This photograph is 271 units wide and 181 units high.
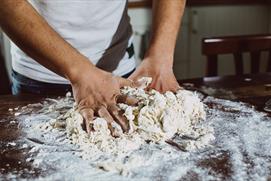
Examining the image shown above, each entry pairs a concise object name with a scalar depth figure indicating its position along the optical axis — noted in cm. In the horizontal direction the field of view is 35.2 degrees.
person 95
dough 80
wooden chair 147
